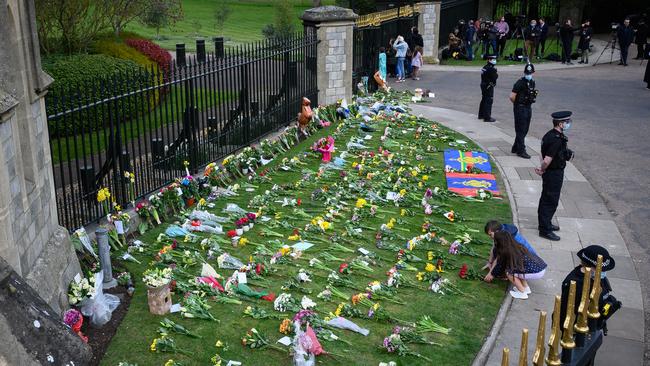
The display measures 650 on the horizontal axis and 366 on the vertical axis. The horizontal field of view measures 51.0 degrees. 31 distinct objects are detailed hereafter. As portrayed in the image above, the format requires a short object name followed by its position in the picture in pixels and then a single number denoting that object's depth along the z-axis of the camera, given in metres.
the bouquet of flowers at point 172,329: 7.11
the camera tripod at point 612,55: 26.92
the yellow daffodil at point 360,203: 10.92
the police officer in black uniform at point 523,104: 14.01
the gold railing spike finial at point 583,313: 3.75
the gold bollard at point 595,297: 3.85
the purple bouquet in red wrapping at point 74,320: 6.98
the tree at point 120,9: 19.39
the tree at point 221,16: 37.03
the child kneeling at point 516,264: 8.16
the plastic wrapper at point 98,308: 7.38
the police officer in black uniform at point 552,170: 9.73
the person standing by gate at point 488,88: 16.80
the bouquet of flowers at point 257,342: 6.92
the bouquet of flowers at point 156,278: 7.39
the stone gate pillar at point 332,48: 17.08
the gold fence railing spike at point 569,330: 3.65
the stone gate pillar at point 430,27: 27.37
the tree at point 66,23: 17.64
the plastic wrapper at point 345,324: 7.25
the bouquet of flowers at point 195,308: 7.44
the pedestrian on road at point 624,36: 25.88
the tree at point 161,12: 22.05
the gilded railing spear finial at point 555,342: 3.47
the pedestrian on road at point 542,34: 28.06
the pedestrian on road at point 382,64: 21.69
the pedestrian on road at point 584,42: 27.14
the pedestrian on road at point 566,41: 26.73
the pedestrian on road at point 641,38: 27.41
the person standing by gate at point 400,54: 22.39
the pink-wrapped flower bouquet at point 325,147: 13.63
